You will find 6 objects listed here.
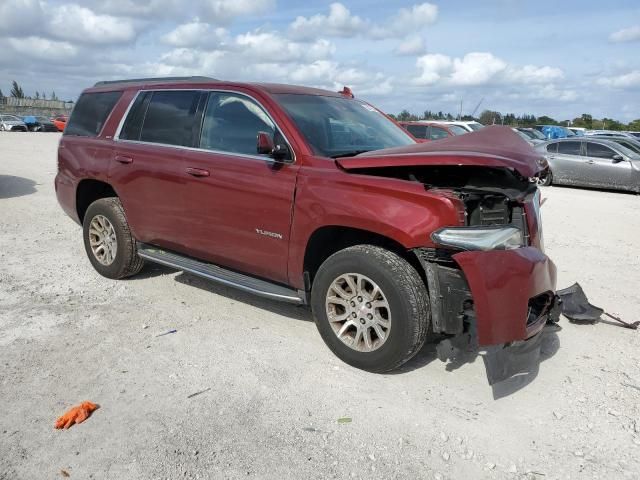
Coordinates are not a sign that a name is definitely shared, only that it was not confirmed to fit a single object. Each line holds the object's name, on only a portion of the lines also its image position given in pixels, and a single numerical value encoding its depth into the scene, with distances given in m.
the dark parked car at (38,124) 42.50
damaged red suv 3.37
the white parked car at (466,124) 18.14
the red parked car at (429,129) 16.67
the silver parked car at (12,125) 40.94
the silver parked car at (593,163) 14.61
